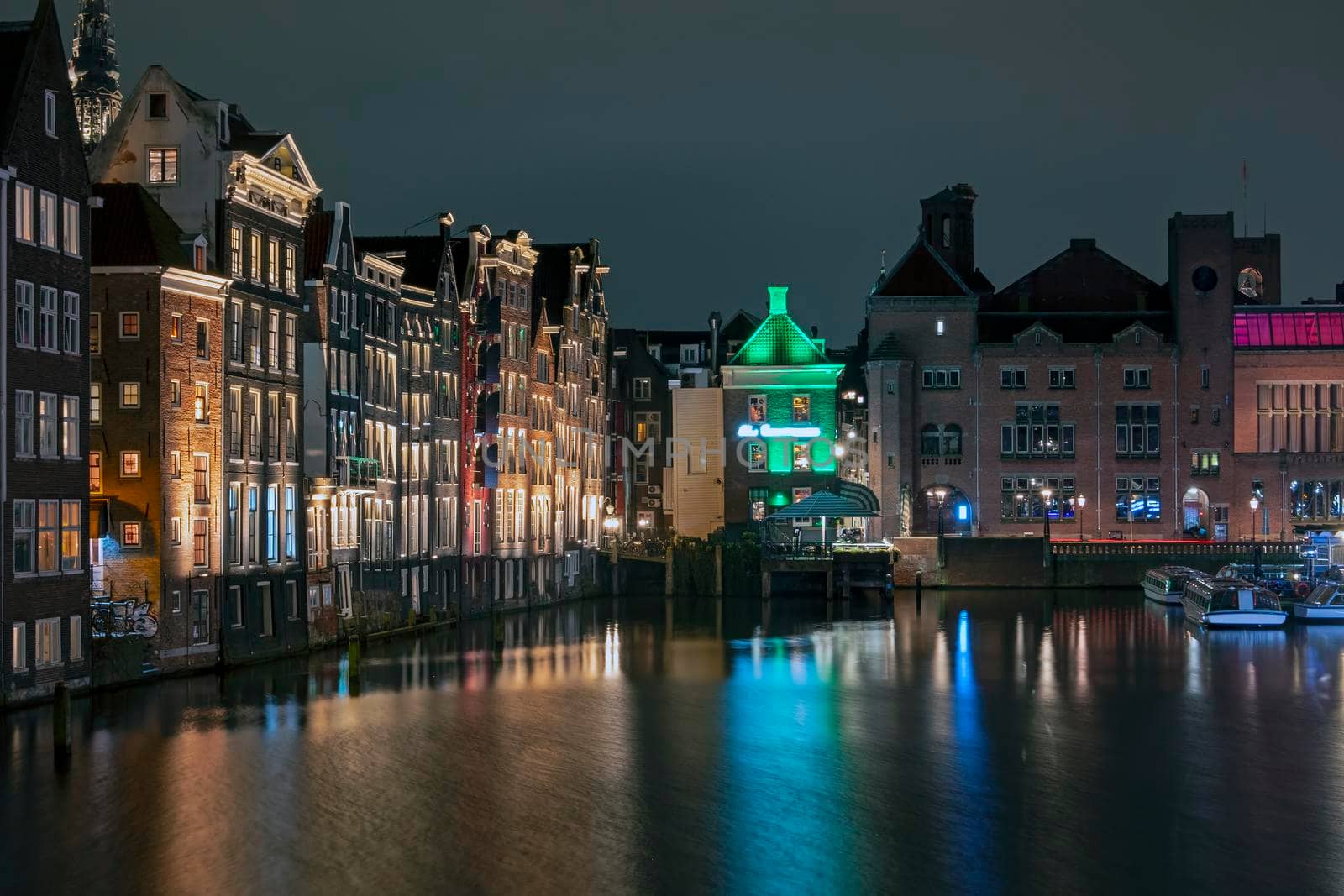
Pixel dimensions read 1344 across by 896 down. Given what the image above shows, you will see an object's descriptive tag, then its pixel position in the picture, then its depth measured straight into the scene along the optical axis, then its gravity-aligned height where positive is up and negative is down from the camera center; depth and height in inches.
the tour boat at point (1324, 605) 4089.6 -220.3
